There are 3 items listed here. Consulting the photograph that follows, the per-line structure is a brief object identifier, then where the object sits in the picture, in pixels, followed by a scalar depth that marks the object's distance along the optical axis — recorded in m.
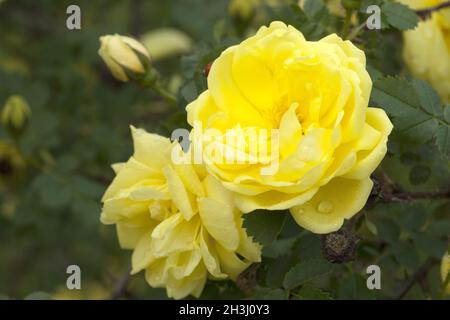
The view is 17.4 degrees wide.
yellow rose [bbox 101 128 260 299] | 0.37
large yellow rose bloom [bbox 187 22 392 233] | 0.36
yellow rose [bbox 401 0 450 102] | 0.44
